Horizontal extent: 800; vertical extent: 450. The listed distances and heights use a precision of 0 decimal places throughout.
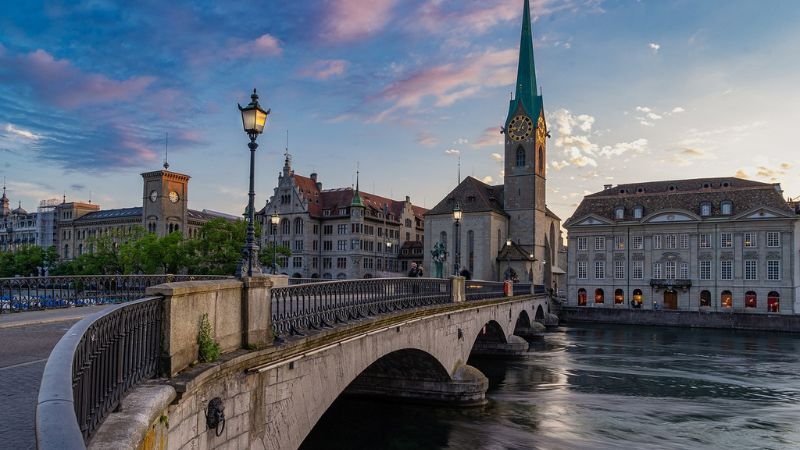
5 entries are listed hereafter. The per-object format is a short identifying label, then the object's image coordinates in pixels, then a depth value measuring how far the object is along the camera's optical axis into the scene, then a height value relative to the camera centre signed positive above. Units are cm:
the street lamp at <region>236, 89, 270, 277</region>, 1125 +238
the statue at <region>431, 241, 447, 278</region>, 3359 -5
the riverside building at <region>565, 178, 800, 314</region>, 6194 +119
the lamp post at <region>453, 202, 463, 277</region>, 2662 +186
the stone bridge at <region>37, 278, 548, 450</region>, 645 -203
